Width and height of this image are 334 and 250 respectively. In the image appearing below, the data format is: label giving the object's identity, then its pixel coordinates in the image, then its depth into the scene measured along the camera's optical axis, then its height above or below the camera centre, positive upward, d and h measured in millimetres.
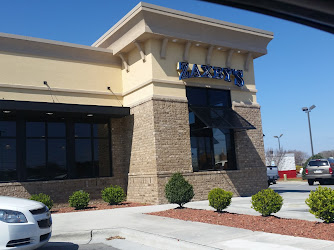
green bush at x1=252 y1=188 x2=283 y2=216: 10227 -1051
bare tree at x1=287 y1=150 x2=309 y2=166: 105031 +2200
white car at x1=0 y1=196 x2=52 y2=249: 6598 -896
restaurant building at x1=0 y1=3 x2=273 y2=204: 16875 +2996
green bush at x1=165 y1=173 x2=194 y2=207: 13500 -806
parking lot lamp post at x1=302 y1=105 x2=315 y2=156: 36803 +5490
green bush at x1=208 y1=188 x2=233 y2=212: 11852 -1047
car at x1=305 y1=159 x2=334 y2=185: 25609 -589
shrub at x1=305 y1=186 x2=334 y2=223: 8602 -1007
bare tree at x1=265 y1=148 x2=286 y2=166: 63594 +1013
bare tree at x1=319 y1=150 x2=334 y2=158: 116500 +2995
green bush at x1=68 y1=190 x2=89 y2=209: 15476 -1087
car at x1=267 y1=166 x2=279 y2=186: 31688 -787
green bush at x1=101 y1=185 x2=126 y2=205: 16328 -1002
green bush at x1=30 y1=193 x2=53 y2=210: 14555 -898
